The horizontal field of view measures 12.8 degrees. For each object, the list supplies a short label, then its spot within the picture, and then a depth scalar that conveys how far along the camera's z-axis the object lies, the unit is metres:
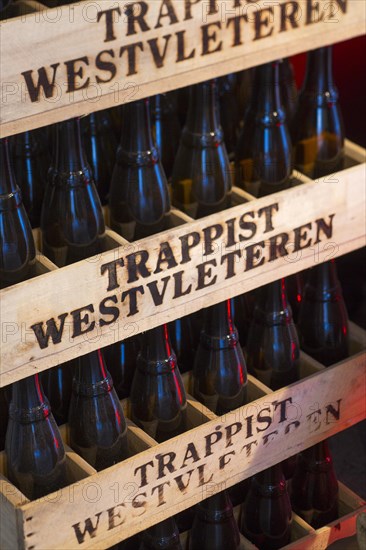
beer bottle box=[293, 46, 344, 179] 1.74
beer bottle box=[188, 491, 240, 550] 1.77
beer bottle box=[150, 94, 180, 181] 1.73
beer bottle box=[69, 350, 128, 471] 1.63
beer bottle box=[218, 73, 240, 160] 1.80
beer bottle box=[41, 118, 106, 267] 1.57
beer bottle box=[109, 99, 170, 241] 1.61
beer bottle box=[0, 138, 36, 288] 1.53
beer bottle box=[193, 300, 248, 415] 1.70
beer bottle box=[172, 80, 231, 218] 1.63
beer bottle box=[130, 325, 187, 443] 1.67
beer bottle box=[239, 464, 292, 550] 1.81
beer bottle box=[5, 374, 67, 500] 1.59
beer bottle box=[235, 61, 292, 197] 1.69
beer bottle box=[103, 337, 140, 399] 1.73
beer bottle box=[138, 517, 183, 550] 1.74
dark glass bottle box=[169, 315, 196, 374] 1.77
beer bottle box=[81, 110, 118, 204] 1.70
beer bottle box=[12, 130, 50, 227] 1.64
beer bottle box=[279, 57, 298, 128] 1.81
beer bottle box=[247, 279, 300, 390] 1.75
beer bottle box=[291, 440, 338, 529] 1.86
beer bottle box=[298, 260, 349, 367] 1.82
